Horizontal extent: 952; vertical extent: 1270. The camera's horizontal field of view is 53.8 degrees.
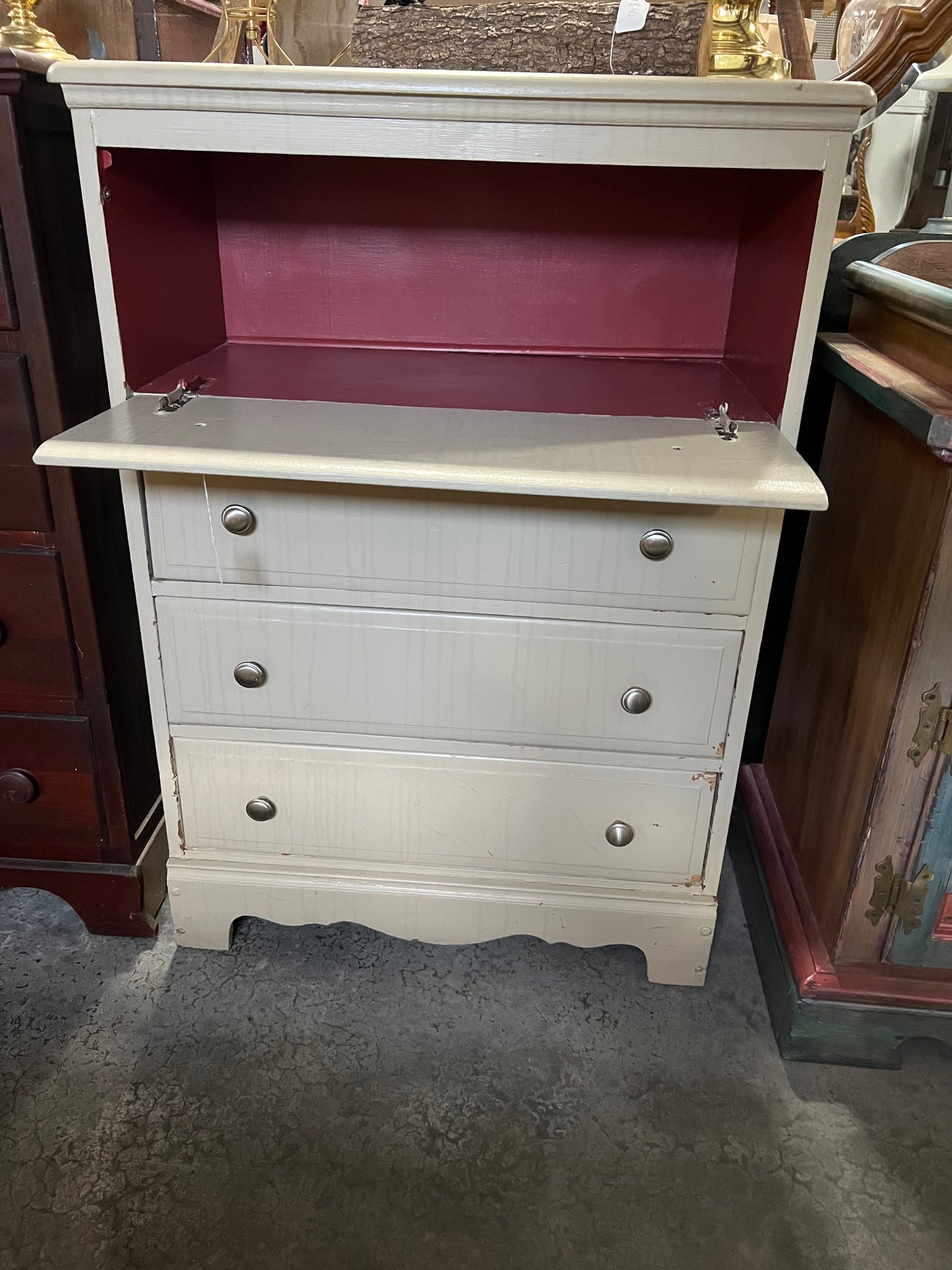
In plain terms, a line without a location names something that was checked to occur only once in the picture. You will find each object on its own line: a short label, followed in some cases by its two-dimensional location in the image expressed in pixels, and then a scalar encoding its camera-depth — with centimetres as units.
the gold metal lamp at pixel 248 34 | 124
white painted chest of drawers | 105
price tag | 111
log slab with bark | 113
